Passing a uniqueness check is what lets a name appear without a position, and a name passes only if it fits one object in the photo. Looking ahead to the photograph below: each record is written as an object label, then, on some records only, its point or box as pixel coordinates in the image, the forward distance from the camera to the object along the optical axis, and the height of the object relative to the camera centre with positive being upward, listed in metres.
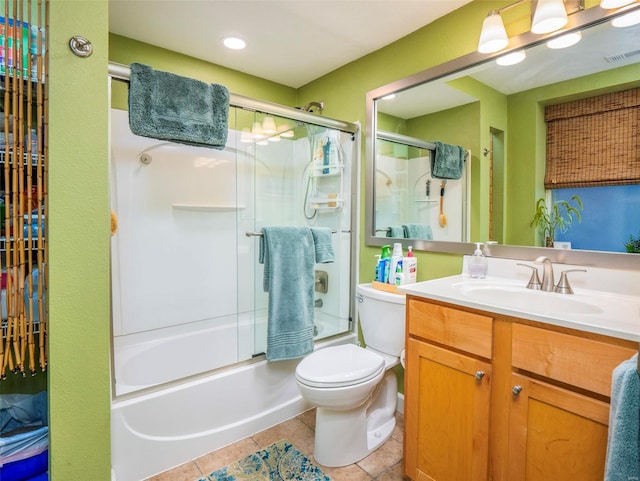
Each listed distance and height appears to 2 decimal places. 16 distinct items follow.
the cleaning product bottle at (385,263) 2.01 -0.15
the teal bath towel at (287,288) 1.94 -0.30
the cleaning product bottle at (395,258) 1.96 -0.12
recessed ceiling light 2.13 +1.23
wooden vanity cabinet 0.99 -0.54
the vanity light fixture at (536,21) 1.38 +0.92
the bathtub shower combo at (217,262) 1.81 -0.18
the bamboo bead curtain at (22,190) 1.15 +0.16
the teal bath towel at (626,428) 0.78 -0.44
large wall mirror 1.38 +0.54
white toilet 1.56 -0.68
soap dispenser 1.69 -0.13
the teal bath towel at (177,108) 1.44 +0.57
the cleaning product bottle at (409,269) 1.95 -0.18
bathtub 1.53 -0.91
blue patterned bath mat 1.57 -1.10
